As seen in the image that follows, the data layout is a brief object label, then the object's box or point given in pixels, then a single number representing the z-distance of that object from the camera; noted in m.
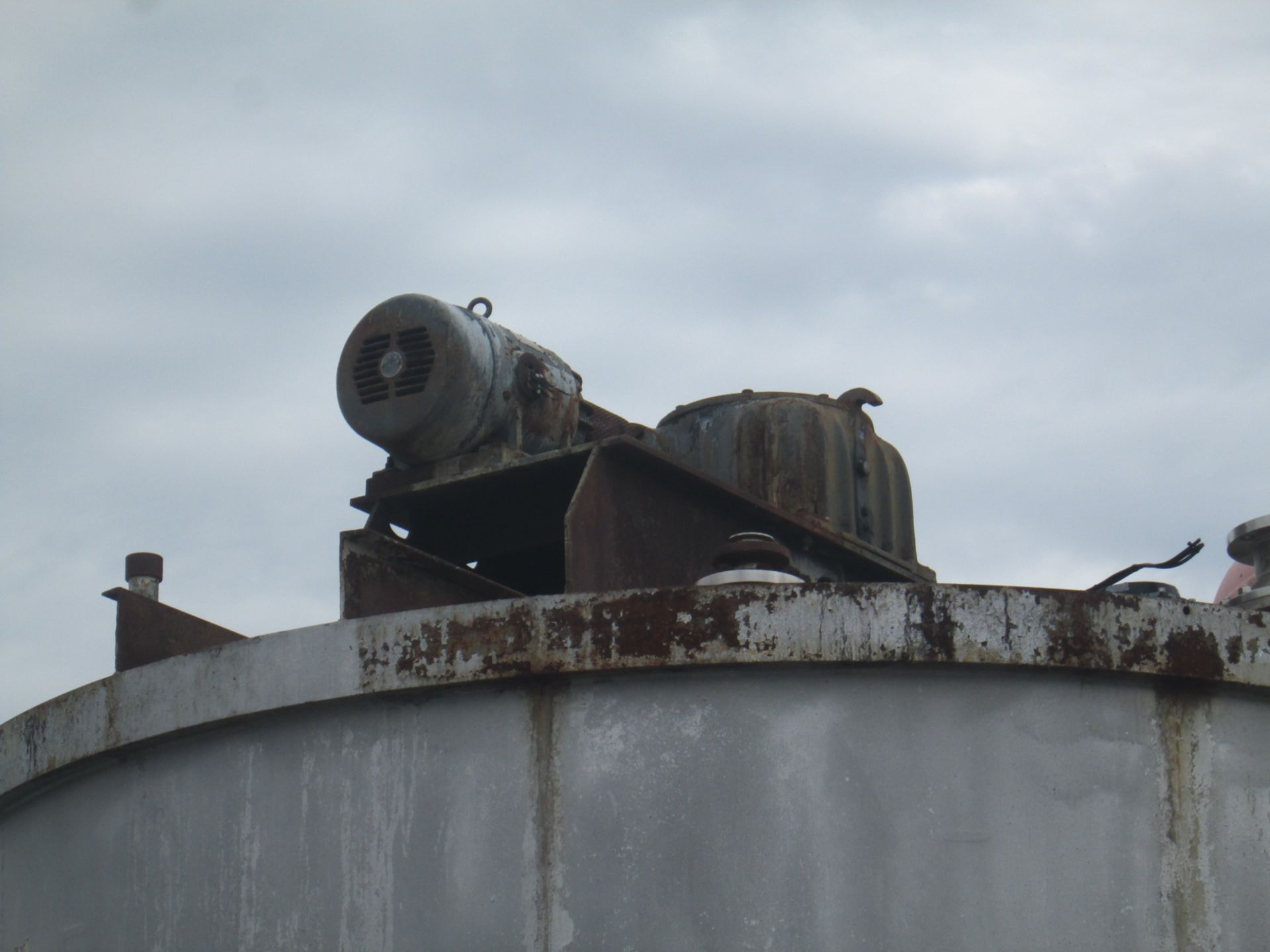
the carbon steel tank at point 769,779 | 9.52
